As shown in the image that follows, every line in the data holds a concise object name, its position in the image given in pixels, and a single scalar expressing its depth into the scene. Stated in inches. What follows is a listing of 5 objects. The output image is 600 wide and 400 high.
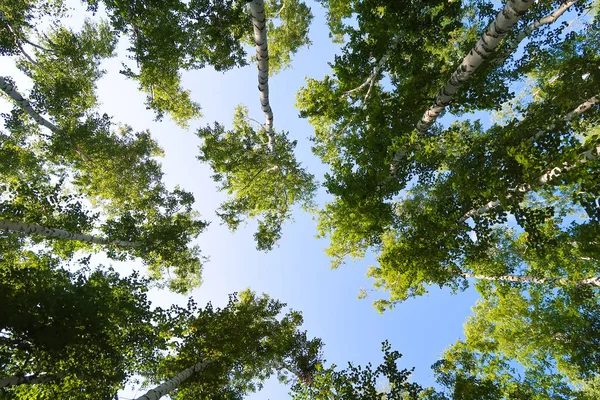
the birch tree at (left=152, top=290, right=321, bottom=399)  351.3
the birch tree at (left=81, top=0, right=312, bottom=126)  308.5
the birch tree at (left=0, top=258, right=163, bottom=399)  255.0
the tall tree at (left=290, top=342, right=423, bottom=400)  266.1
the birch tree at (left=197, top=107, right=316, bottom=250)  569.6
